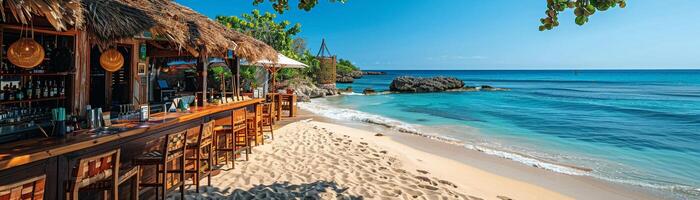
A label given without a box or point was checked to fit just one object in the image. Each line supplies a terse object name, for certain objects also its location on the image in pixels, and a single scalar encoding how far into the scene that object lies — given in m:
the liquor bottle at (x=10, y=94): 4.75
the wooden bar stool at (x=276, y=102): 10.66
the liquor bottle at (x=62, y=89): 5.32
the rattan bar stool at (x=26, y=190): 1.95
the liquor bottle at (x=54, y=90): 5.15
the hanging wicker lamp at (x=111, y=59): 4.64
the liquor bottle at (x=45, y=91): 5.08
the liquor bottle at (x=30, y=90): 4.98
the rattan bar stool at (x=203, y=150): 4.00
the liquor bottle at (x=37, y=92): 5.06
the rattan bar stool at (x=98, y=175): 2.53
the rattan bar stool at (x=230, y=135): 5.19
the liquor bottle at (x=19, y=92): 4.85
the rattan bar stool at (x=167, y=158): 3.42
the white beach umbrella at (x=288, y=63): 9.64
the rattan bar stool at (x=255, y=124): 6.14
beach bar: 2.66
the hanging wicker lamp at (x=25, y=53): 3.57
